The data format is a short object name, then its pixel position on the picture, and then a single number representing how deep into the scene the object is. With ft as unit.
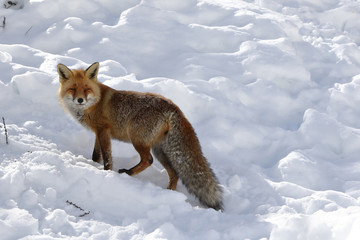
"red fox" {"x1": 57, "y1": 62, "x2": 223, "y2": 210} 28.25
